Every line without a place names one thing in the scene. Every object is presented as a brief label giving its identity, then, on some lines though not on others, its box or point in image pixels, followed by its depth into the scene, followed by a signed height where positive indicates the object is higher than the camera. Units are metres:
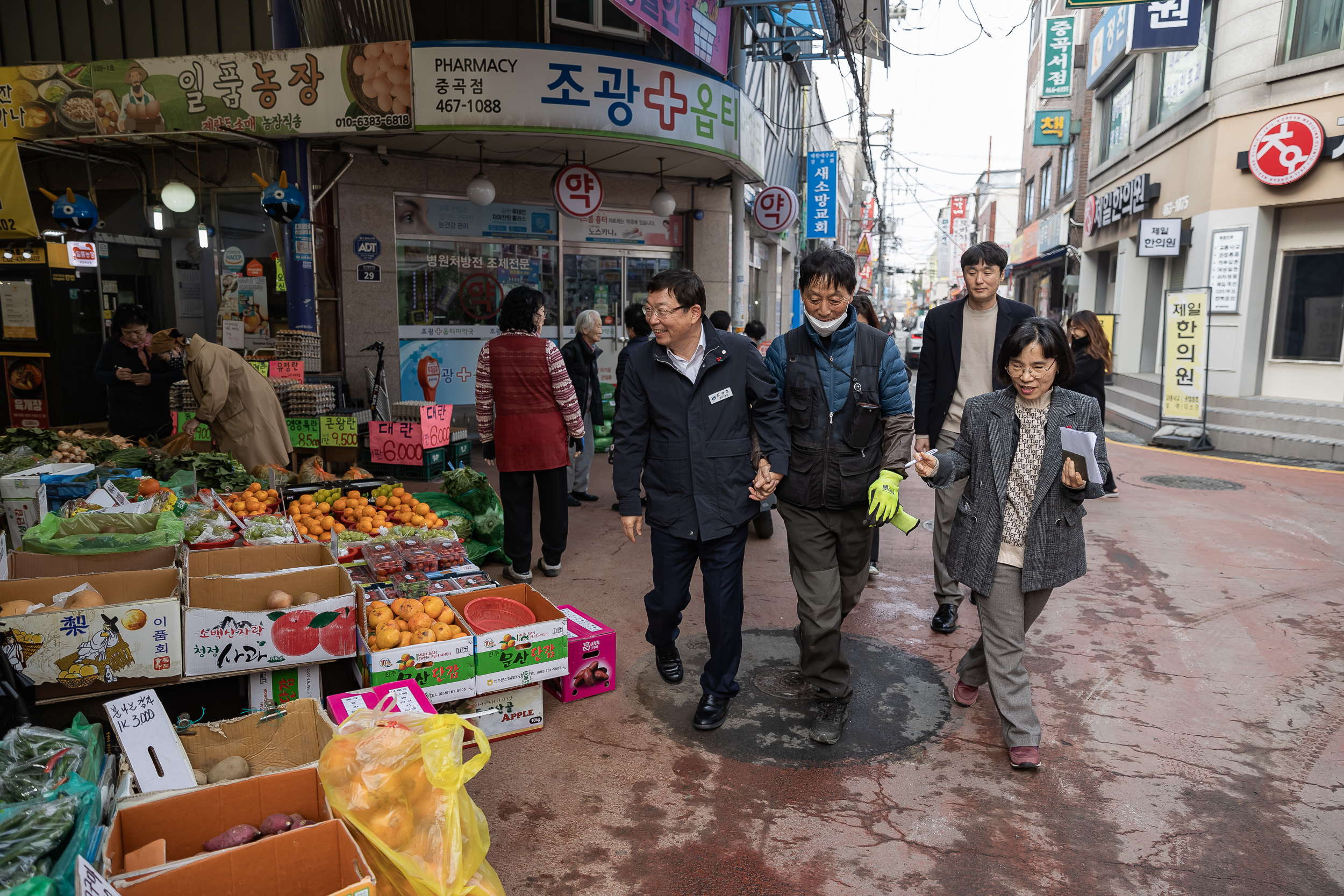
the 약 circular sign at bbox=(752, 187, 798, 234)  13.07 +1.72
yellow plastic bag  2.11 -1.28
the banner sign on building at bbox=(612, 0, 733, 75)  7.03 +2.86
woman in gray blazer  3.43 -0.79
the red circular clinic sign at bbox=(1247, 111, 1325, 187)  11.74 +2.48
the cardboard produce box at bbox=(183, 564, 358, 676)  3.39 -1.32
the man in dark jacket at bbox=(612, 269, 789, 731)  3.64 -0.60
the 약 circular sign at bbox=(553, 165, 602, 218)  10.48 +1.61
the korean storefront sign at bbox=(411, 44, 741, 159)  8.51 +2.39
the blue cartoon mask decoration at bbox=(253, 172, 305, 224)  8.70 +1.21
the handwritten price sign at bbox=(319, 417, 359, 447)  8.42 -1.18
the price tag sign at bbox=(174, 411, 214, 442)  7.45 -1.05
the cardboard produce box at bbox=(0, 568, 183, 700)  3.09 -1.27
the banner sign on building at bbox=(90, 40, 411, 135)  8.57 +2.37
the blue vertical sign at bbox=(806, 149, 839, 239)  21.14 +3.15
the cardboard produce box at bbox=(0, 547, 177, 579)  3.72 -1.15
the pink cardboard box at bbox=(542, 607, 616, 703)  4.06 -1.73
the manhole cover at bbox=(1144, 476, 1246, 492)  9.50 -1.94
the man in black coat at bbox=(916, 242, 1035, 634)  4.62 -0.22
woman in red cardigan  5.53 -0.63
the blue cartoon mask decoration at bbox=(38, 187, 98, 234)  9.37 +1.18
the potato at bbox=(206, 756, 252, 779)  2.63 -1.46
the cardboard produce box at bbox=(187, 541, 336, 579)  4.11 -1.24
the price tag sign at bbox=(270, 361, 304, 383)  8.41 -0.56
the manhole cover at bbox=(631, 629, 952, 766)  3.70 -1.92
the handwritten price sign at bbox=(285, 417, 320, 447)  8.40 -1.18
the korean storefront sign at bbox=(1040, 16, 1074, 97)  23.09 +7.28
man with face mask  3.66 -0.59
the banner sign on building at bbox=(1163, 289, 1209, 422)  11.91 -0.54
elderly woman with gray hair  7.68 -0.45
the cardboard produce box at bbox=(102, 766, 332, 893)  2.21 -1.39
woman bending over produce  6.09 -0.70
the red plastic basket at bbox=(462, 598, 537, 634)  4.03 -1.48
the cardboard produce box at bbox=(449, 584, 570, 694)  3.61 -1.52
